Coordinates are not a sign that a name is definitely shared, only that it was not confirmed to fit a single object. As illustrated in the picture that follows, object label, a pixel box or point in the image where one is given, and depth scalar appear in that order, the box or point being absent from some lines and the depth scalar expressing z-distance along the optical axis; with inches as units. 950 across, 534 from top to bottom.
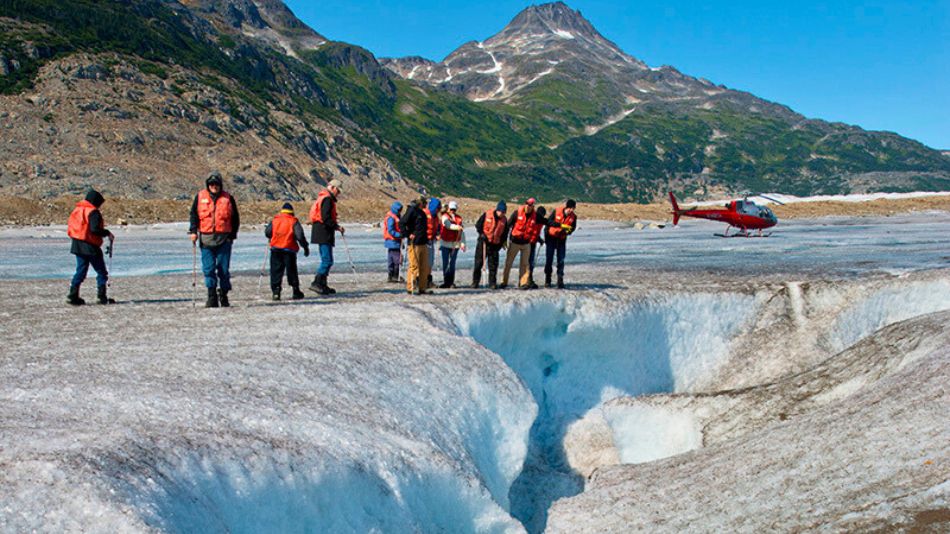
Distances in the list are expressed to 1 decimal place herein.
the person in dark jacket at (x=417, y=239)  581.3
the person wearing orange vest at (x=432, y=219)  637.3
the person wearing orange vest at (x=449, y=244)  657.0
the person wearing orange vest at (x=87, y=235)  498.6
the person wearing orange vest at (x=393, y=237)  681.6
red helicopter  1684.1
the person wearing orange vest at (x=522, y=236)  647.8
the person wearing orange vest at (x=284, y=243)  541.0
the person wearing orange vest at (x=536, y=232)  644.9
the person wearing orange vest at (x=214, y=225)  482.9
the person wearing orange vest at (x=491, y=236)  652.7
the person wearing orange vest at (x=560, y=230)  650.2
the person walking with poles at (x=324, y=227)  570.6
